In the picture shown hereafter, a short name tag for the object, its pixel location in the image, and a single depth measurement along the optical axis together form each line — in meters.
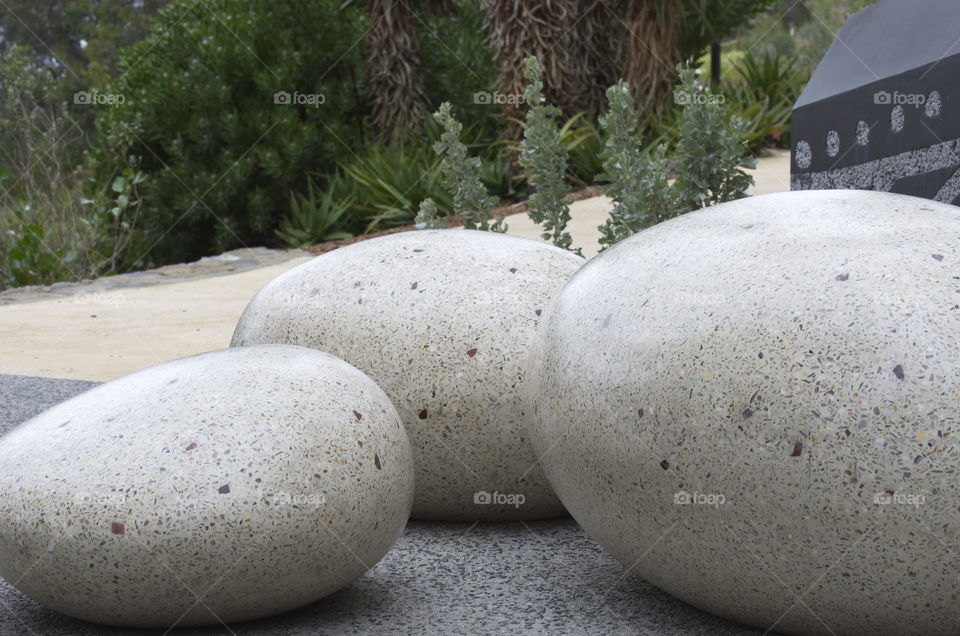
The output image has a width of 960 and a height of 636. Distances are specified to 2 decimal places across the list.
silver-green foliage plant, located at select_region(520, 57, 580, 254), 6.20
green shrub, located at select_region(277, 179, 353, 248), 15.07
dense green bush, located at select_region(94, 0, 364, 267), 15.35
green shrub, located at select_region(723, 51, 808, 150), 16.05
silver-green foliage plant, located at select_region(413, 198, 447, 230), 6.26
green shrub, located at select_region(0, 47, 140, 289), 12.33
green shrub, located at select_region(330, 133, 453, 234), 14.72
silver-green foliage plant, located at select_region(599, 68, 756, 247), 5.59
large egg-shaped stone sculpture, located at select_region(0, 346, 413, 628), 2.80
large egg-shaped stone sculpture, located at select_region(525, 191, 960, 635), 2.52
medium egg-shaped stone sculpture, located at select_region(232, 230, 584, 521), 3.83
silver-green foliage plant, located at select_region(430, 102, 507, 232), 6.42
